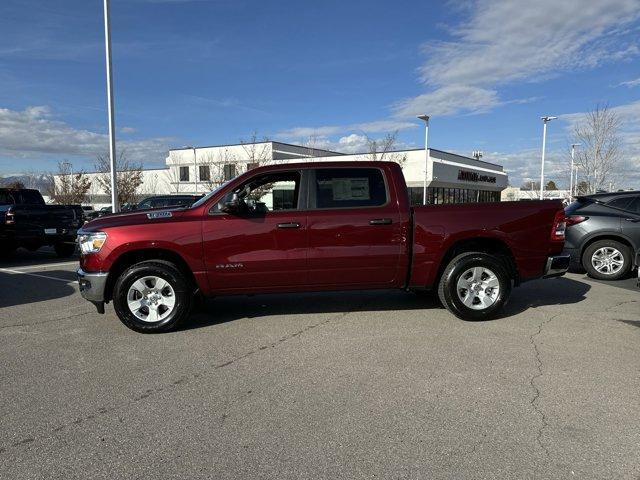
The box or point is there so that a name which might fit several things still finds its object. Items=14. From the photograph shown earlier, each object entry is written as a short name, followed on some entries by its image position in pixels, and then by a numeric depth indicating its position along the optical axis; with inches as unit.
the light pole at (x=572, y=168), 1302.7
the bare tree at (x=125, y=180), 1485.0
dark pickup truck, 457.1
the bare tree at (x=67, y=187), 1505.9
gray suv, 355.9
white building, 1572.3
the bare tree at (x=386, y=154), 1427.2
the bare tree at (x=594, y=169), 1118.4
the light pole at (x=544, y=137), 1468.8
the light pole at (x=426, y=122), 1289.4
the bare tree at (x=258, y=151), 1531.7
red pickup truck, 217.9
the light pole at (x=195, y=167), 1896.9
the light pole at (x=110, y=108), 687.1
